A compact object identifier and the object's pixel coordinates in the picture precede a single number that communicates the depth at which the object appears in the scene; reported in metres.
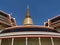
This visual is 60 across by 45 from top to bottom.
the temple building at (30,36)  24.03
